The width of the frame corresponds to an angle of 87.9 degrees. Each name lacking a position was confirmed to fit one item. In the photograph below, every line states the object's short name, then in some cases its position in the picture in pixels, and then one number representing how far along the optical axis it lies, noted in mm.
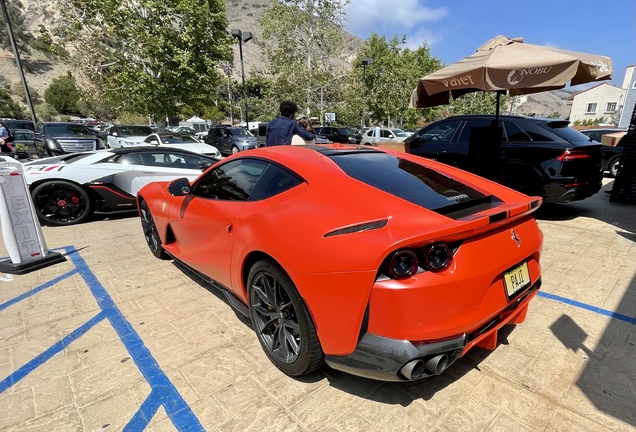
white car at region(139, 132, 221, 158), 11945
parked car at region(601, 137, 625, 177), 9297
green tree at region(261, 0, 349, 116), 22391
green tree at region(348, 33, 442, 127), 28531
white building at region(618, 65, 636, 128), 38375
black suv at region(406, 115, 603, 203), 4875
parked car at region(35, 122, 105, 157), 11602
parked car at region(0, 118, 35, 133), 22455
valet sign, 3684
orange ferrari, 1565
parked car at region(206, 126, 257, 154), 17562
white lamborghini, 5547
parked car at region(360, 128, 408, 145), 19031
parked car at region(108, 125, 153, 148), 13352
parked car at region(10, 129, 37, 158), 16016
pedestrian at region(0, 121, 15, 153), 10628
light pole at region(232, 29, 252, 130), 16391
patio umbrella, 3746
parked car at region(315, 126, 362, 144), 21406
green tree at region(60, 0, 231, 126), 13344
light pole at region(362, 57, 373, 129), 28809
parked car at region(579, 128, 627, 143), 10812
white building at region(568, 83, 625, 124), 47906
